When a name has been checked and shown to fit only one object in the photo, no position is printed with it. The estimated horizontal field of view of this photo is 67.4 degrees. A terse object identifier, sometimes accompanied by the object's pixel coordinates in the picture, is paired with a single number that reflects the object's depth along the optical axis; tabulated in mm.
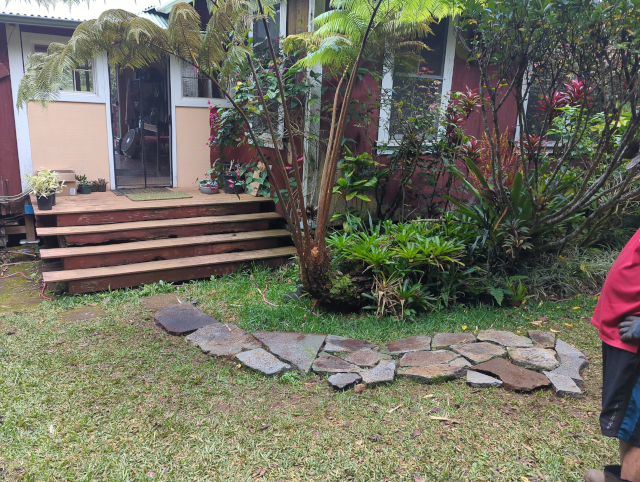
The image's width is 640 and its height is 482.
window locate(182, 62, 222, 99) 7762
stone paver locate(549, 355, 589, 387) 3424
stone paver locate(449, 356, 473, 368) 3602
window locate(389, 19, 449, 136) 6301
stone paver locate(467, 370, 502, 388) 3359
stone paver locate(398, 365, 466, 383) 3455
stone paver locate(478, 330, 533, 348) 3889
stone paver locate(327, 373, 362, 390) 3373
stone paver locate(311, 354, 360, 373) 3582
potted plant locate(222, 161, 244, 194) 7254
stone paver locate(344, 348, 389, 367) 3666
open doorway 7852
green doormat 6689
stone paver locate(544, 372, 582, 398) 3244
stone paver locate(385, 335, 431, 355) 3882
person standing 1887
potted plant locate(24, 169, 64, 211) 5625
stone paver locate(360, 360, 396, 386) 3424
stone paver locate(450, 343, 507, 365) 3688
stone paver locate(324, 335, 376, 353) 3902
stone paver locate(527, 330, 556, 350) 3903
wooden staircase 5418
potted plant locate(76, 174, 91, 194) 6959
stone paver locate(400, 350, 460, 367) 3664
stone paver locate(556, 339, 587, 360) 3764
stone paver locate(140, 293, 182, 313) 4938
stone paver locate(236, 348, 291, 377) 3581
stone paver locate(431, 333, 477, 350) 3924
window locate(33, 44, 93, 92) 7070
